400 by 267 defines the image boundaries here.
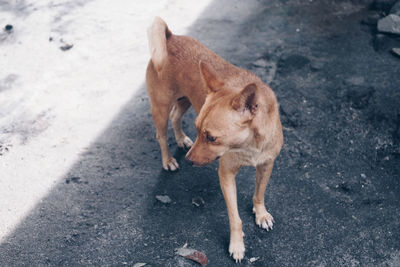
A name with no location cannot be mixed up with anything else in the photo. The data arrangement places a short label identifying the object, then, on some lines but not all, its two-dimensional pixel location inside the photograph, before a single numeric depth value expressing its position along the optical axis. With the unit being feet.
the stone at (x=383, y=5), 18.30
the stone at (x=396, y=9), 17.34
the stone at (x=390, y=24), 16.49
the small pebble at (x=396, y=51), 15.51
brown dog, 7.43
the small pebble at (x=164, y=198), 10.98
